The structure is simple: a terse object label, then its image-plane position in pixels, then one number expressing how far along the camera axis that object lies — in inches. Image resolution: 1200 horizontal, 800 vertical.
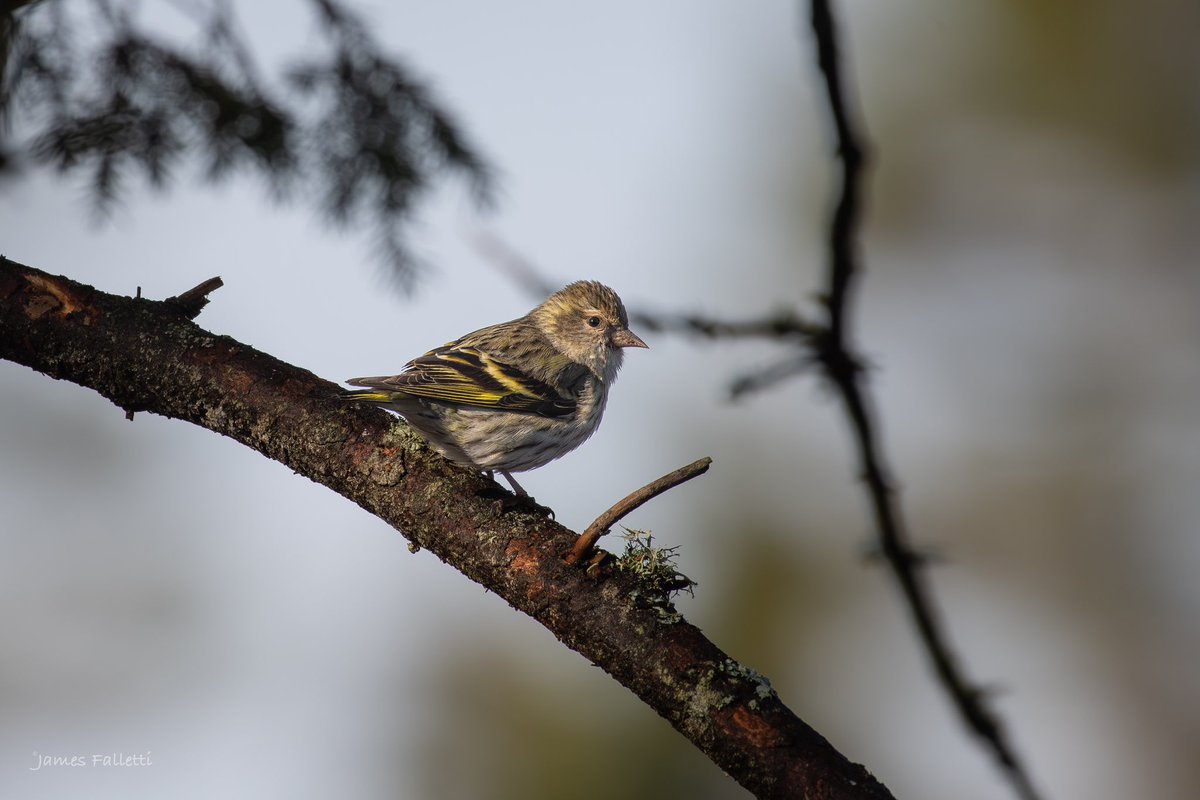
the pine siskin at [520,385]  346.9
